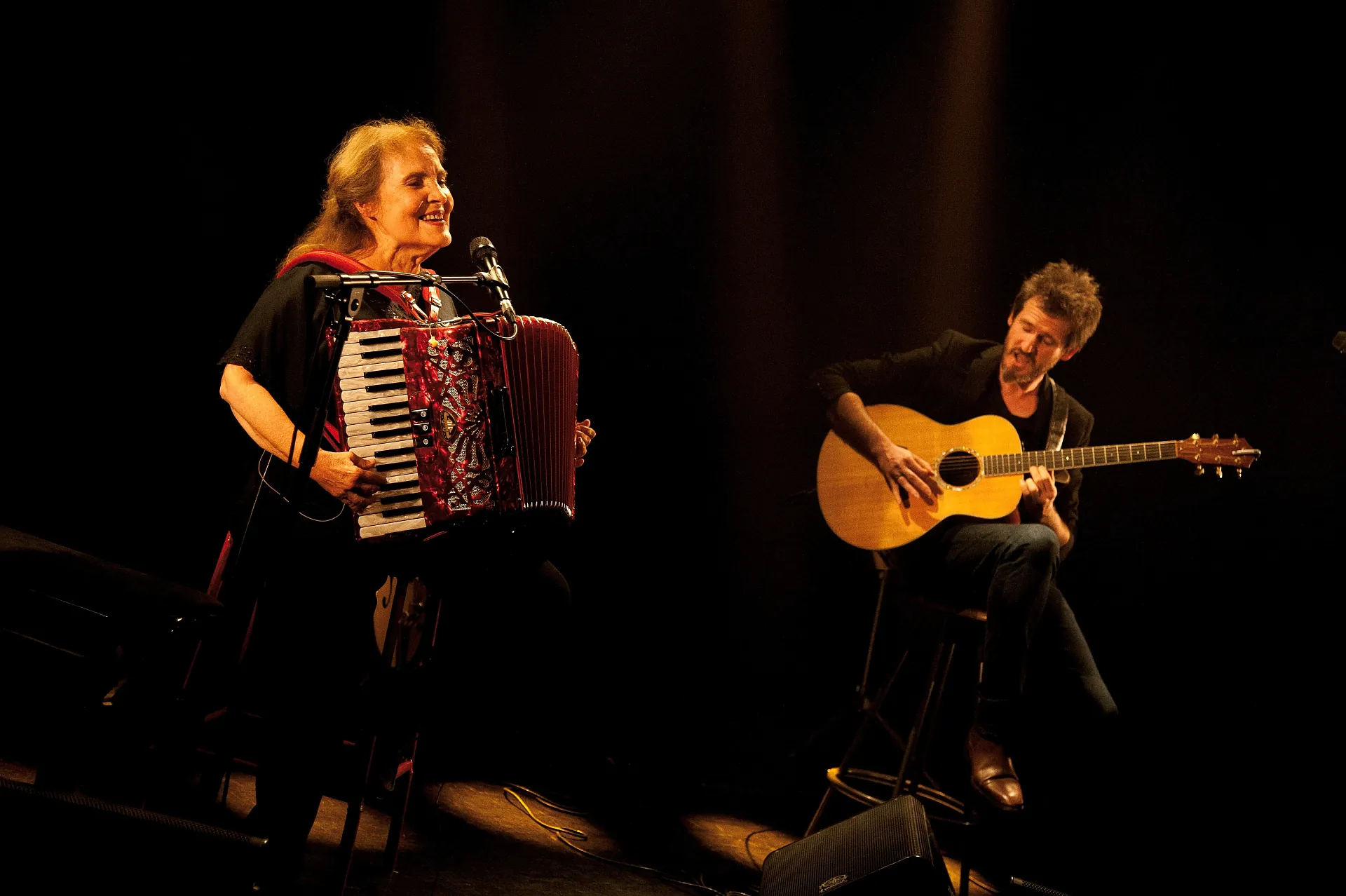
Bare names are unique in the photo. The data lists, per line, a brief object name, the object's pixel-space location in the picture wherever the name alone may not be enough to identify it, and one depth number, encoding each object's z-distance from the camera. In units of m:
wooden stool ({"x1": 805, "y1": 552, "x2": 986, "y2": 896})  3.05
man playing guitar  2.88
